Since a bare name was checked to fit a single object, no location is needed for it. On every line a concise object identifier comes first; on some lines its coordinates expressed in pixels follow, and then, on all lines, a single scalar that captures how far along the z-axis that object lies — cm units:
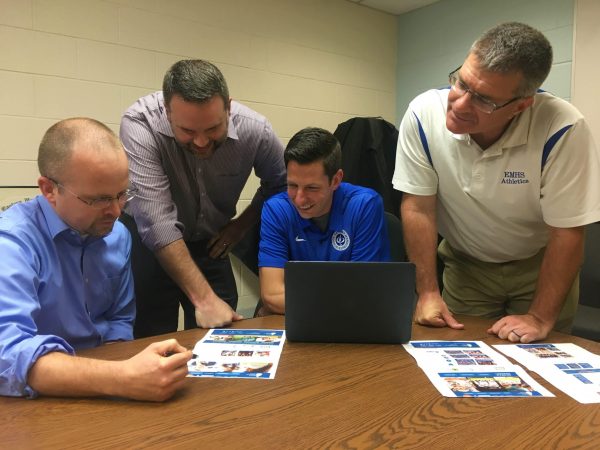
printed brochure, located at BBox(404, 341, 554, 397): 104
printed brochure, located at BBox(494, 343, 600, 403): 105
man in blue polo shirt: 185
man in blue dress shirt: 96
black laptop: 124
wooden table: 83
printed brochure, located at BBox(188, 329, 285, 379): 112
